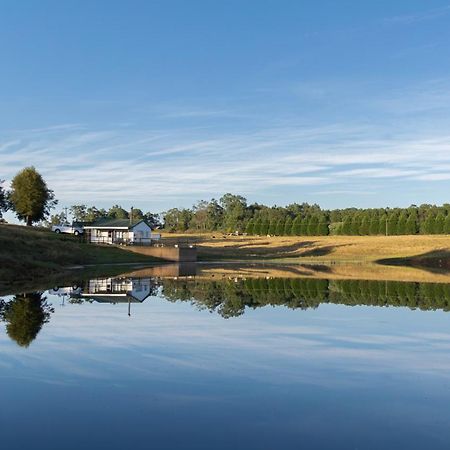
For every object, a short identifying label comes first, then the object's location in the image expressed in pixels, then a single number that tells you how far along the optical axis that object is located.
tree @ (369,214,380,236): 143.25
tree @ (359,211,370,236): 145.06
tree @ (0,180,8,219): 102.88
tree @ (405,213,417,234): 137.50
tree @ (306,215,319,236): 151.11
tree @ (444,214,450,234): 131.25
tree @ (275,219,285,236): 158.69
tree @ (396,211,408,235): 138.50
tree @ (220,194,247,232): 183.88
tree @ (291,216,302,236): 155.38
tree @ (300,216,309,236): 153.75
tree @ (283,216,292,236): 156.75
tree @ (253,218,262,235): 164.38
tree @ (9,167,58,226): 105.75
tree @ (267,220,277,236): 160.06
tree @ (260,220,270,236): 162.38
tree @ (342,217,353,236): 149.50
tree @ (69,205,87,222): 189.88
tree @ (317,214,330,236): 150.00
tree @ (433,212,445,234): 132.38
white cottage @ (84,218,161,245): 106.31
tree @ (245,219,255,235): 166.00
